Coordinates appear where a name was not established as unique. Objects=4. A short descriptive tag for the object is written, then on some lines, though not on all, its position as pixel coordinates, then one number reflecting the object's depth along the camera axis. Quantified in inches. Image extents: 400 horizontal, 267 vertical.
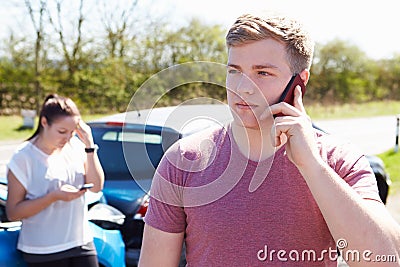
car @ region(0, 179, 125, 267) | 125.8
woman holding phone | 123.3
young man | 63.9
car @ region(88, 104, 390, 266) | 76.2
